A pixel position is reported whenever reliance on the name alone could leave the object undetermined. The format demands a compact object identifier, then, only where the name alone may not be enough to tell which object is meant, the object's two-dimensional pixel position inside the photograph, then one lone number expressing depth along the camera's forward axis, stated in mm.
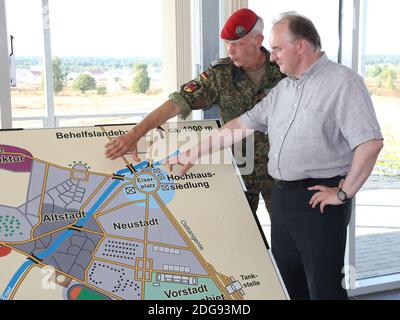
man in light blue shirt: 1873
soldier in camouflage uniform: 2262
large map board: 1668
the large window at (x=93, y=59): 3154
